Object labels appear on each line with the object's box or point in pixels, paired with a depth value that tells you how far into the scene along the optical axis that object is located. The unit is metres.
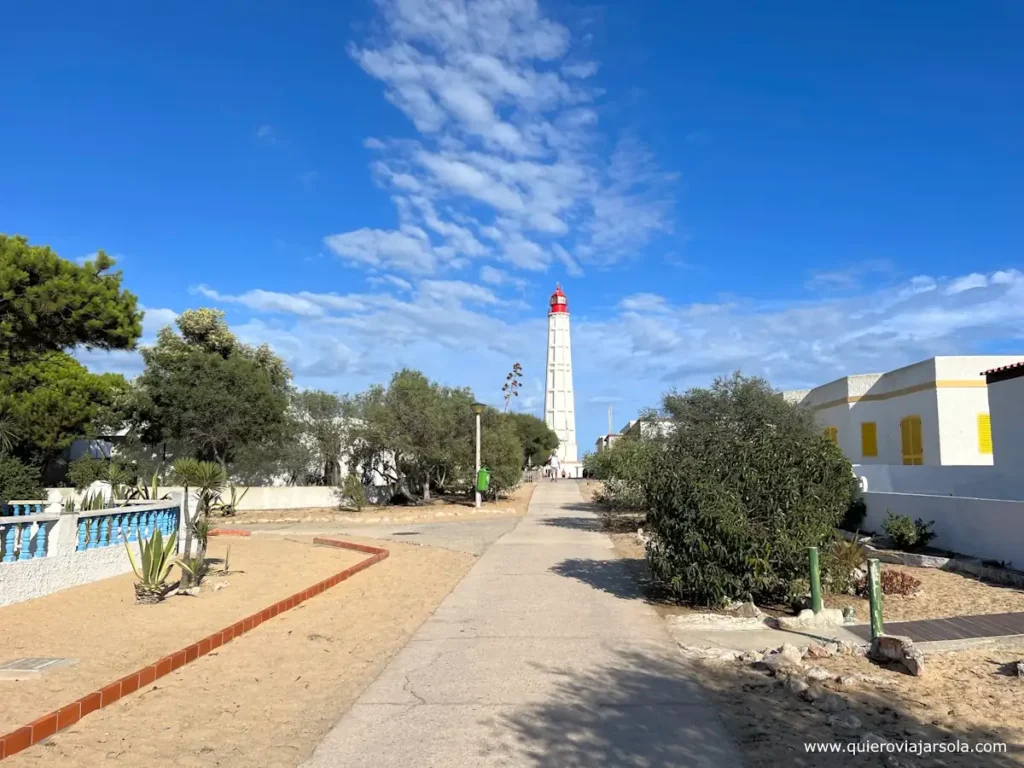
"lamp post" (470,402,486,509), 27.81
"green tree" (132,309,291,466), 26.67
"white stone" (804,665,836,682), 6.09
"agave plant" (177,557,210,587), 10.27
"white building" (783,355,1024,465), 24.03
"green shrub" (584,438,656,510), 20.00
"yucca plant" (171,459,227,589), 11.99
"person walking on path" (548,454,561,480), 80.36
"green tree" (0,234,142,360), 22.70
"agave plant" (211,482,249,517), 25.78
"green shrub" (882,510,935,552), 14.36
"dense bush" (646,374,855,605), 8.87
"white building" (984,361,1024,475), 15.73
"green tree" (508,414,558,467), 71.06
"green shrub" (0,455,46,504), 16.08
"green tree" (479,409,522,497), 31.88
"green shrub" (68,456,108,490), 24.77
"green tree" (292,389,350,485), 31.27
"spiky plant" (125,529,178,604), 9.56
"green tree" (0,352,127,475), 23.22
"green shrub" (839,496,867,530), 18.38
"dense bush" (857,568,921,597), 10.17
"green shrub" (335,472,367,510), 28.48
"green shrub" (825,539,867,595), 9.32
